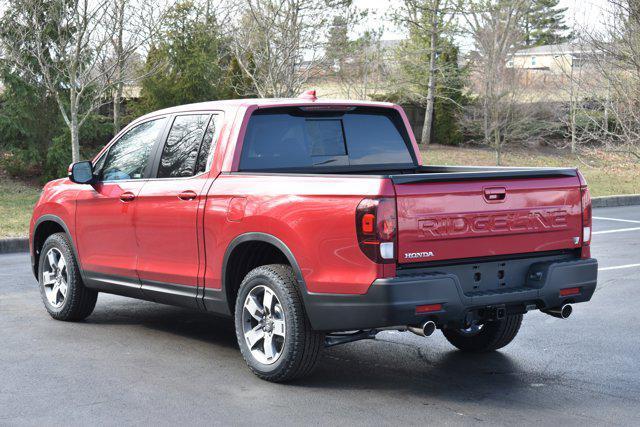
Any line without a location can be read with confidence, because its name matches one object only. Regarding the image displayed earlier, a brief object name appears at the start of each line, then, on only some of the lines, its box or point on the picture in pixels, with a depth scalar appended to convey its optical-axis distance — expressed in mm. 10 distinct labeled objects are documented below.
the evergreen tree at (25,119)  24406
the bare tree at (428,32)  40969
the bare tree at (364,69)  38438
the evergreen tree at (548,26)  83500
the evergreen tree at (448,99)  40844
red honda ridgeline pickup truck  5594
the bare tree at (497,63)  35312
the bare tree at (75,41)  19094
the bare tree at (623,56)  21734
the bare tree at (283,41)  22188
